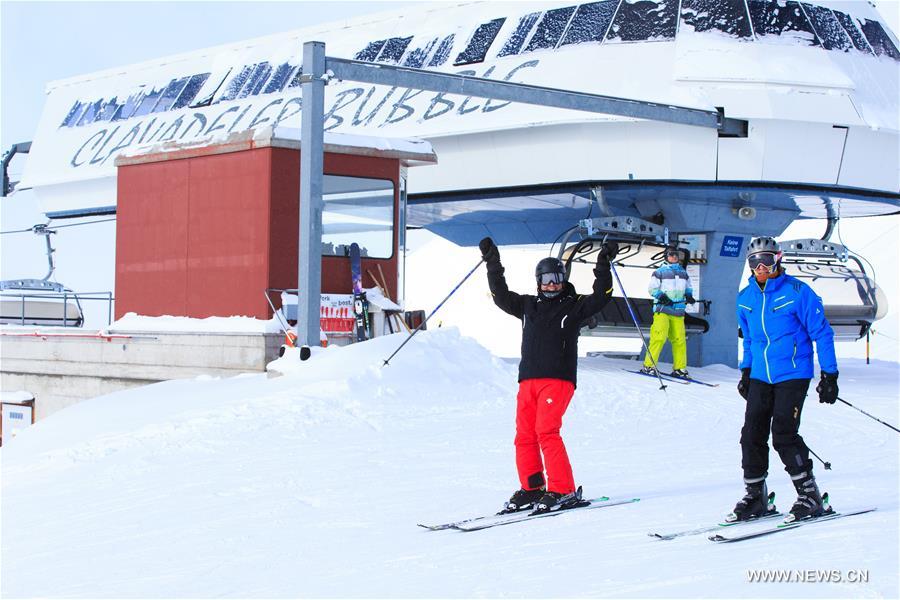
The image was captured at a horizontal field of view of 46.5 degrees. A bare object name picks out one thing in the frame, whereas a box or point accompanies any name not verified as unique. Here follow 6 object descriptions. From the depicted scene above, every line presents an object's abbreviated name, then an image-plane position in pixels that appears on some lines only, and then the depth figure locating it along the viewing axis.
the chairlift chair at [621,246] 17.05
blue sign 18.84
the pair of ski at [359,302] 13.93
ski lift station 13.81
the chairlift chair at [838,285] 18.33
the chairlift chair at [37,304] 23.56
